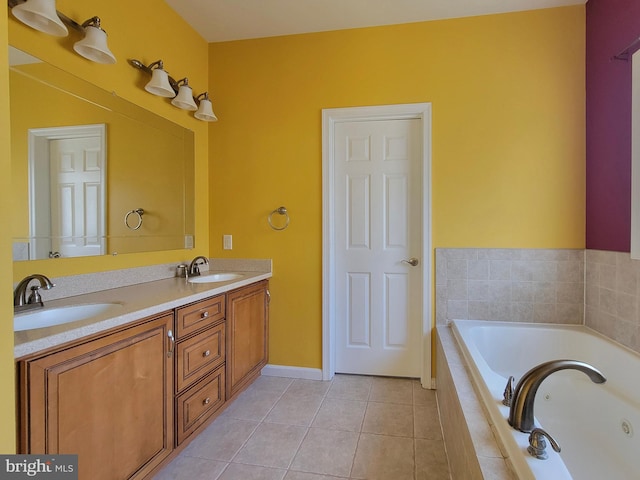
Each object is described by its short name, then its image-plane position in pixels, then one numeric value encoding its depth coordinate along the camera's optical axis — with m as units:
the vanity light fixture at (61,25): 1.32
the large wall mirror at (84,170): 1.39
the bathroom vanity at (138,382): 0.99
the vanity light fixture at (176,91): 2.01
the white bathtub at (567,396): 1.15
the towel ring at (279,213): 2.58
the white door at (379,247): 2.51
